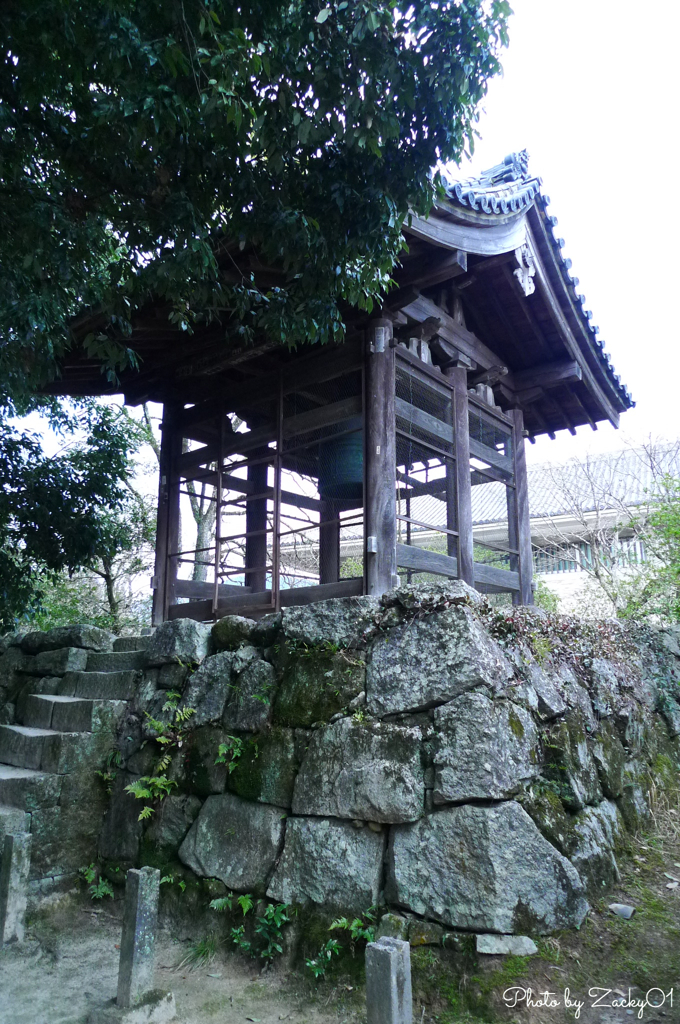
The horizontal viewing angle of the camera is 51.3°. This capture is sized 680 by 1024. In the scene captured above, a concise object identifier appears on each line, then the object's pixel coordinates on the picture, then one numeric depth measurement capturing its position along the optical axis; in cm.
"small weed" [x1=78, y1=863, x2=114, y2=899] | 446
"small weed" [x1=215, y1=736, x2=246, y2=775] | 412
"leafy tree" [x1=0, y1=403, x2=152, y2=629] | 693
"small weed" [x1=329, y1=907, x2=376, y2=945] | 334
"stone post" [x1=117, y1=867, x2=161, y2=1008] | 321
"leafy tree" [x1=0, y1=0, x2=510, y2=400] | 350
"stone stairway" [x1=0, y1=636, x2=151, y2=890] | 452
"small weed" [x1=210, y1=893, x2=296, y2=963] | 359
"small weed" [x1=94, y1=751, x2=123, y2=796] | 479
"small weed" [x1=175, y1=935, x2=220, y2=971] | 372
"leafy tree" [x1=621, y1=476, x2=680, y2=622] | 820
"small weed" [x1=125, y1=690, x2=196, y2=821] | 438
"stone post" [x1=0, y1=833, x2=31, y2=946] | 397
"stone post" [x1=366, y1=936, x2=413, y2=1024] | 254
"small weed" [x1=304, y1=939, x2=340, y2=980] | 338
